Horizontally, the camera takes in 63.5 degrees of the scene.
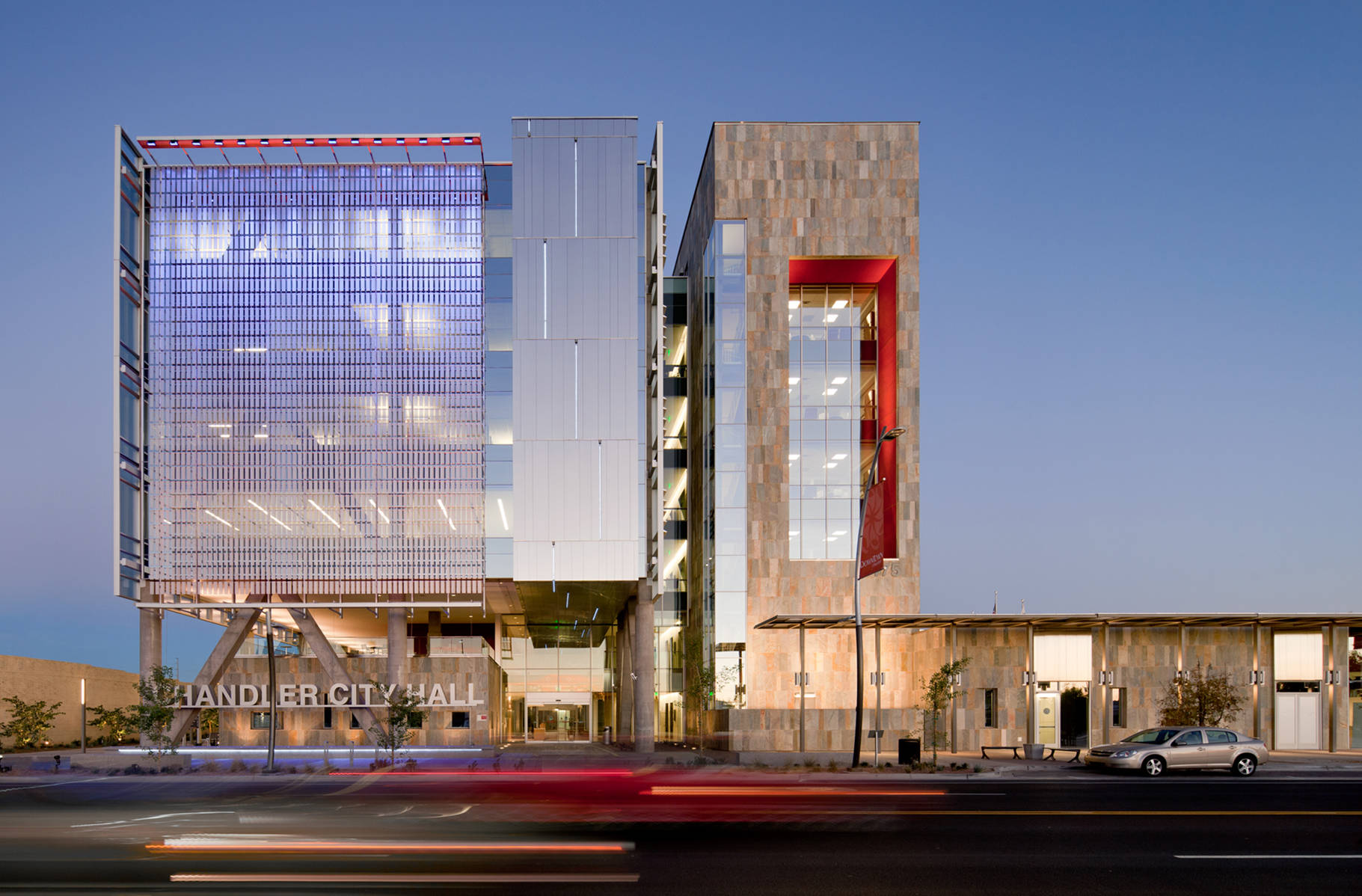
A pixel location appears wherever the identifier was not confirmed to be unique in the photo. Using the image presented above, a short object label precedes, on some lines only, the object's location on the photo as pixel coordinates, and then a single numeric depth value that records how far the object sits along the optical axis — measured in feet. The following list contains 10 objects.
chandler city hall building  140.87
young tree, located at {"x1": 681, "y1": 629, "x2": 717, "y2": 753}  161.48
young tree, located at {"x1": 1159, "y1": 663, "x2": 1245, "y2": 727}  126.52
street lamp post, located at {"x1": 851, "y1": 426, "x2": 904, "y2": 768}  107.45
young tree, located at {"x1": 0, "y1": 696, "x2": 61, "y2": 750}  149.59
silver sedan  99.04
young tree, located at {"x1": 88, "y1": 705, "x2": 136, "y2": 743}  133.08
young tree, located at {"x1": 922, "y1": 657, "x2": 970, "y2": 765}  117.50
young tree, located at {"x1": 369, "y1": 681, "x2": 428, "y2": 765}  122.63
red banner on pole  109.81
